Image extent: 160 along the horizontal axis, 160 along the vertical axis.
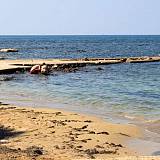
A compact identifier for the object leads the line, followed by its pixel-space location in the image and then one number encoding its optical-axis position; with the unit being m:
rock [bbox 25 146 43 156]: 12.53
